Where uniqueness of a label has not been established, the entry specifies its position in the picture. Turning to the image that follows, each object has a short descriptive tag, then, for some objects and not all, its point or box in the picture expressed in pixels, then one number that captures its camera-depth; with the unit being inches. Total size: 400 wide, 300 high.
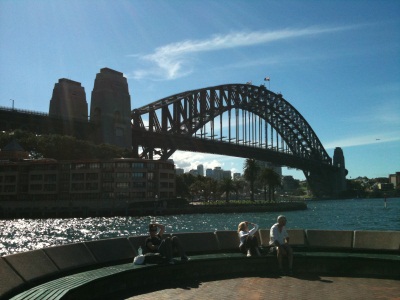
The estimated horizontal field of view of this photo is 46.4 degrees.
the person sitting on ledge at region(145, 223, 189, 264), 324.5
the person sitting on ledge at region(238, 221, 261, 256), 353.4
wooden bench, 249.8
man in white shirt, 339.6
